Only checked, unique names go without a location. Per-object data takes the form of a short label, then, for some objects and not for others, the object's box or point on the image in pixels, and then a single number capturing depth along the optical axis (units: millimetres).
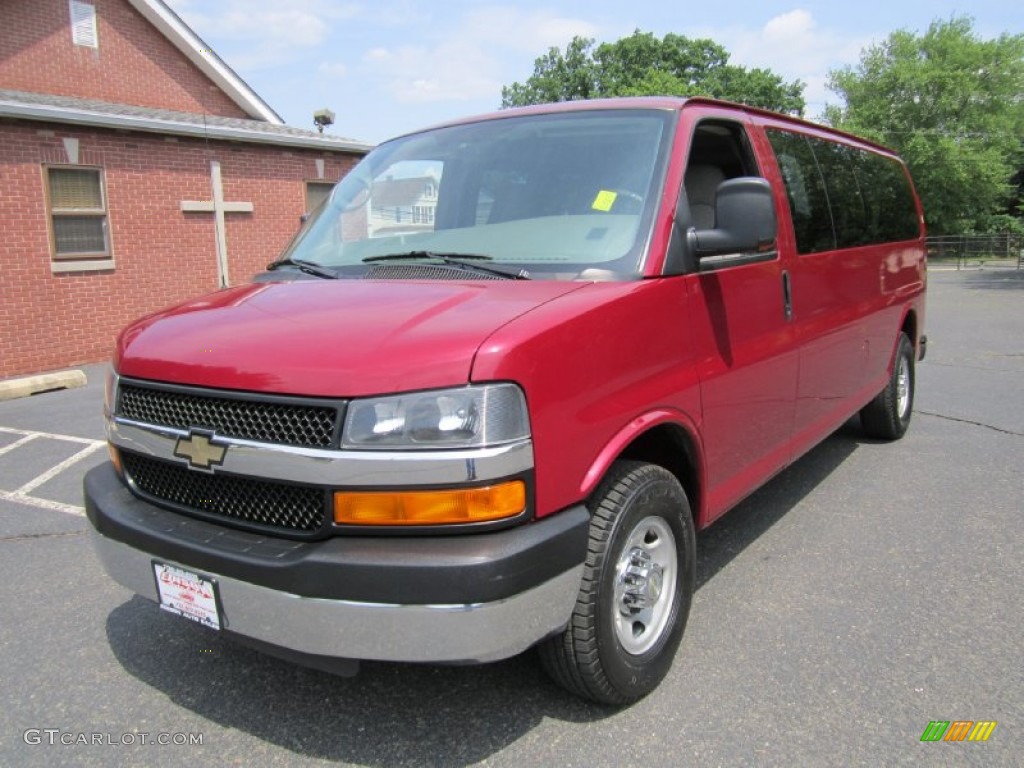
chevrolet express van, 2088
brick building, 10602
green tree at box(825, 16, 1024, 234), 39250
